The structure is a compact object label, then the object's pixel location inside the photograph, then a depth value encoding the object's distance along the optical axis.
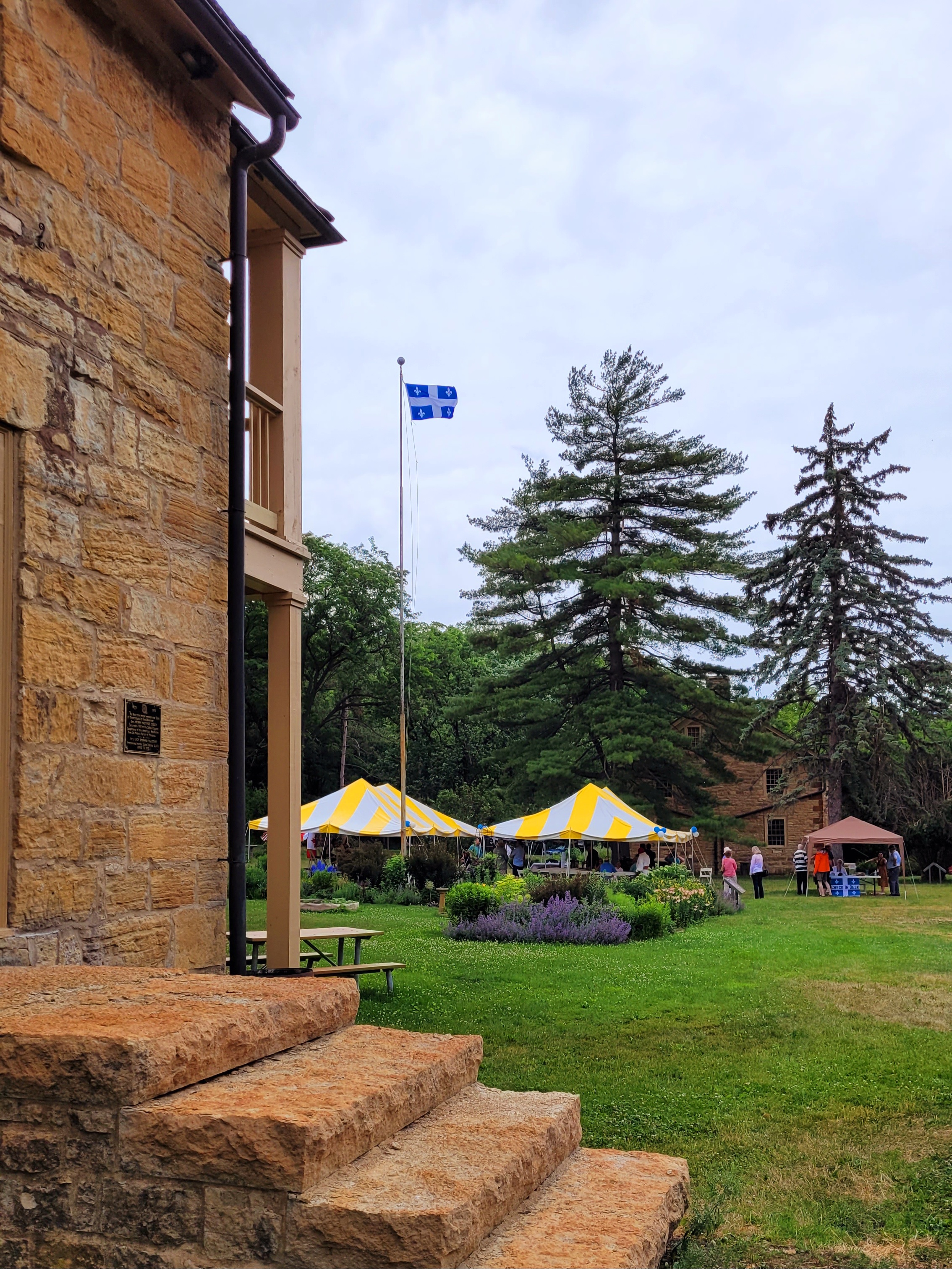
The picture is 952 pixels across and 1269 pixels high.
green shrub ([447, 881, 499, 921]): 17.42
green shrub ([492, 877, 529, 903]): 18.61
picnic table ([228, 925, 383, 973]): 9.52
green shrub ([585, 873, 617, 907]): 18.75
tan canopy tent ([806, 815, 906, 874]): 31.08
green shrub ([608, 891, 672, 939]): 17.30
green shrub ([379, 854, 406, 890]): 25.36
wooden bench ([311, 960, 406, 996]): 9.03
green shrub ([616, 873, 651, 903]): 21.17
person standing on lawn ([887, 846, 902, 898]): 31.05
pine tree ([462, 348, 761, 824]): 38.66
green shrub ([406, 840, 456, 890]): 25.06
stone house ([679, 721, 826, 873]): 47.22
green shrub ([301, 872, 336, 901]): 25.62
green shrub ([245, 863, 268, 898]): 24.20
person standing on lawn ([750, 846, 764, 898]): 29.77
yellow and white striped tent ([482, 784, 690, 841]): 22.70
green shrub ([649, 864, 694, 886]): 21.98
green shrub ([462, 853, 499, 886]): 23.94
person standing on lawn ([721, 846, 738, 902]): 28.75
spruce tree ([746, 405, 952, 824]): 38.00
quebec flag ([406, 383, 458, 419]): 26.31
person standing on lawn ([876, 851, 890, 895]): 33.53
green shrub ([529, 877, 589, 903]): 18.75
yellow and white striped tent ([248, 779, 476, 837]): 25.19
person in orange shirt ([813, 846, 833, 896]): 31.16
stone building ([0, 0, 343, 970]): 4.92
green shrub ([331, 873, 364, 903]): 24.75
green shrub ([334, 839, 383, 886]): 26.44
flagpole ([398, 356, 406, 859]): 23.58
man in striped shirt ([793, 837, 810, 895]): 31.33
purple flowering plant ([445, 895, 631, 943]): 16.23
